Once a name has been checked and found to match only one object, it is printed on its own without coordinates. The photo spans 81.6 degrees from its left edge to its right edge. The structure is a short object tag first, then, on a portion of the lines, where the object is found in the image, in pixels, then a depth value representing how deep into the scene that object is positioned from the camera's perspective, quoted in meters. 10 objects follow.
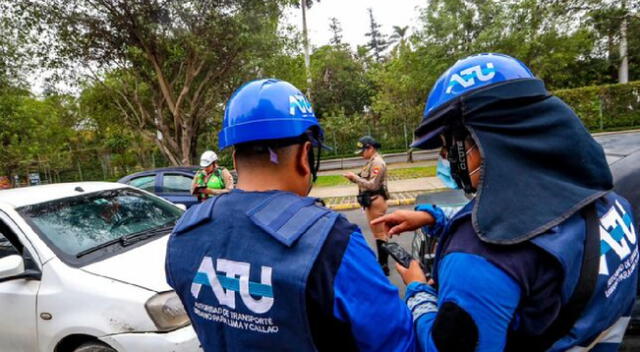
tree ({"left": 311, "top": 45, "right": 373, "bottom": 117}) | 32.88
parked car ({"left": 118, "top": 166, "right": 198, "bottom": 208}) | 7.38
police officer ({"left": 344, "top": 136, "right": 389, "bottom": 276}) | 4.90
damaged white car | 2.36
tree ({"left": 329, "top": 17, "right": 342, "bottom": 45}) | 50.50
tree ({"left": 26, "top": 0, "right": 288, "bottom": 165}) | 10.26
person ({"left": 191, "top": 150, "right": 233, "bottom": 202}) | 5.96
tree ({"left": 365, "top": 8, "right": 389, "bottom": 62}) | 55.09
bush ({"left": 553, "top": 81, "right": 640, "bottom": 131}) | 16.50
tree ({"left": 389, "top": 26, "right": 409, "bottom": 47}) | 50.86
